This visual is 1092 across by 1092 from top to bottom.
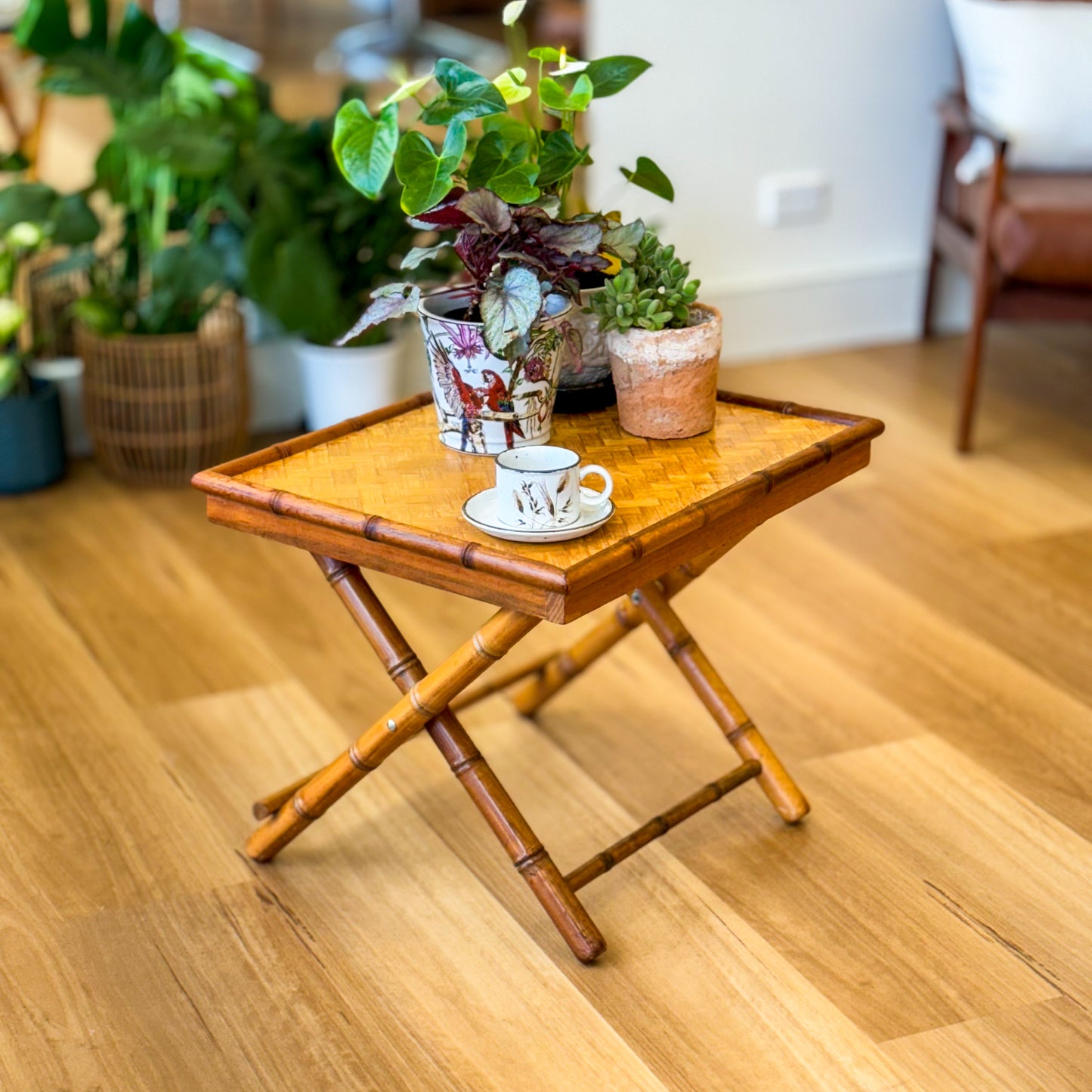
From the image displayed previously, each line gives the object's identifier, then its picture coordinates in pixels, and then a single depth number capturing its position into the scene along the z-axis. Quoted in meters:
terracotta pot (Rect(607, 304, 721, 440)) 1.65
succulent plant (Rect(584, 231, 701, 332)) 1.64
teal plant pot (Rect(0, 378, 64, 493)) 2.80
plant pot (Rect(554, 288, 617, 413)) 1.74
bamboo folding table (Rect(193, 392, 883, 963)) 1.46
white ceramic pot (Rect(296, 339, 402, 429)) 2.95
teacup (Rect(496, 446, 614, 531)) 1.45
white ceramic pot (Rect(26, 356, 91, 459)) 2.99
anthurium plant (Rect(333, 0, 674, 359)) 1.54
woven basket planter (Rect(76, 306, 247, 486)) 2.81
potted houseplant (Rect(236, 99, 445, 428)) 2.75
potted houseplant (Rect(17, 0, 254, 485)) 2.67
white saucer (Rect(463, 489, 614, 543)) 1.46
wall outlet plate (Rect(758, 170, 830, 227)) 3.49
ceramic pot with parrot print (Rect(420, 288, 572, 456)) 1.61
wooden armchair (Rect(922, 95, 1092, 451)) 2.85
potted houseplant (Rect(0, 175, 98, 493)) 2.65
